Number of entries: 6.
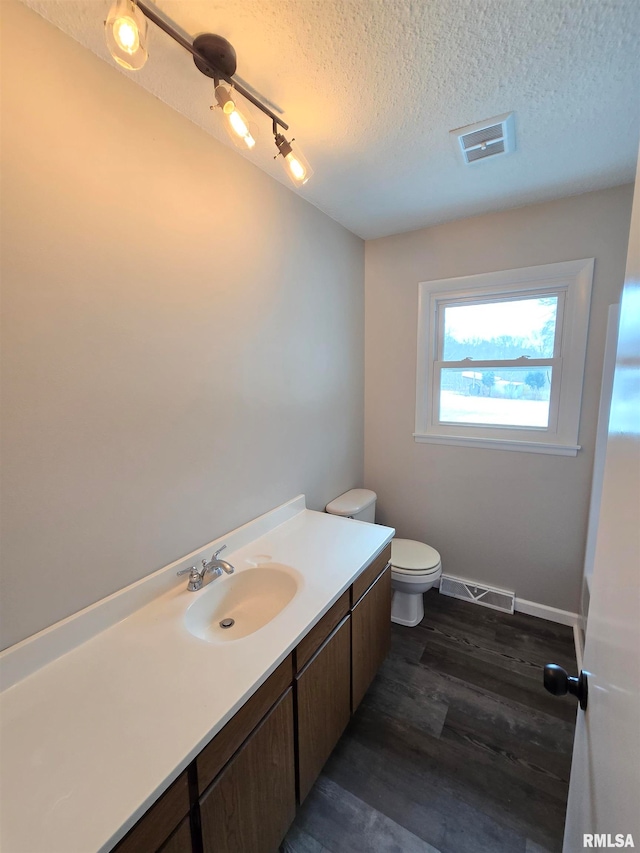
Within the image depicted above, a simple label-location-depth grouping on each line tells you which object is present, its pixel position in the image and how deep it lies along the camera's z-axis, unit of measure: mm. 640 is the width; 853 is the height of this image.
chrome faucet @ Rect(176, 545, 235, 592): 1292
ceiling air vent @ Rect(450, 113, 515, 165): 1335
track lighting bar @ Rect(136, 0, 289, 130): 854
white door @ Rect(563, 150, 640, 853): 491
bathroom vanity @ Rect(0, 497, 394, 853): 678
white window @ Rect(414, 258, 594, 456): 1988
